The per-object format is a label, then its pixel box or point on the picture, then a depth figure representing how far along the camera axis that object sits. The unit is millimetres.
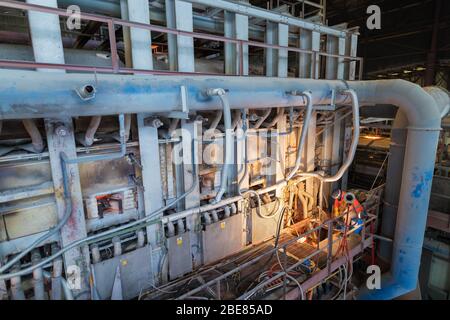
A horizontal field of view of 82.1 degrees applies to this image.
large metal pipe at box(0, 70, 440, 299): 2250
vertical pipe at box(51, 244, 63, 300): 3404
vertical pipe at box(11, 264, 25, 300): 3156
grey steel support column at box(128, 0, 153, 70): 3332
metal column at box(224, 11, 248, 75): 4191
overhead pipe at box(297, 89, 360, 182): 3699
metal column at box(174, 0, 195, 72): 3656
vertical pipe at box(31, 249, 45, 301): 3307
